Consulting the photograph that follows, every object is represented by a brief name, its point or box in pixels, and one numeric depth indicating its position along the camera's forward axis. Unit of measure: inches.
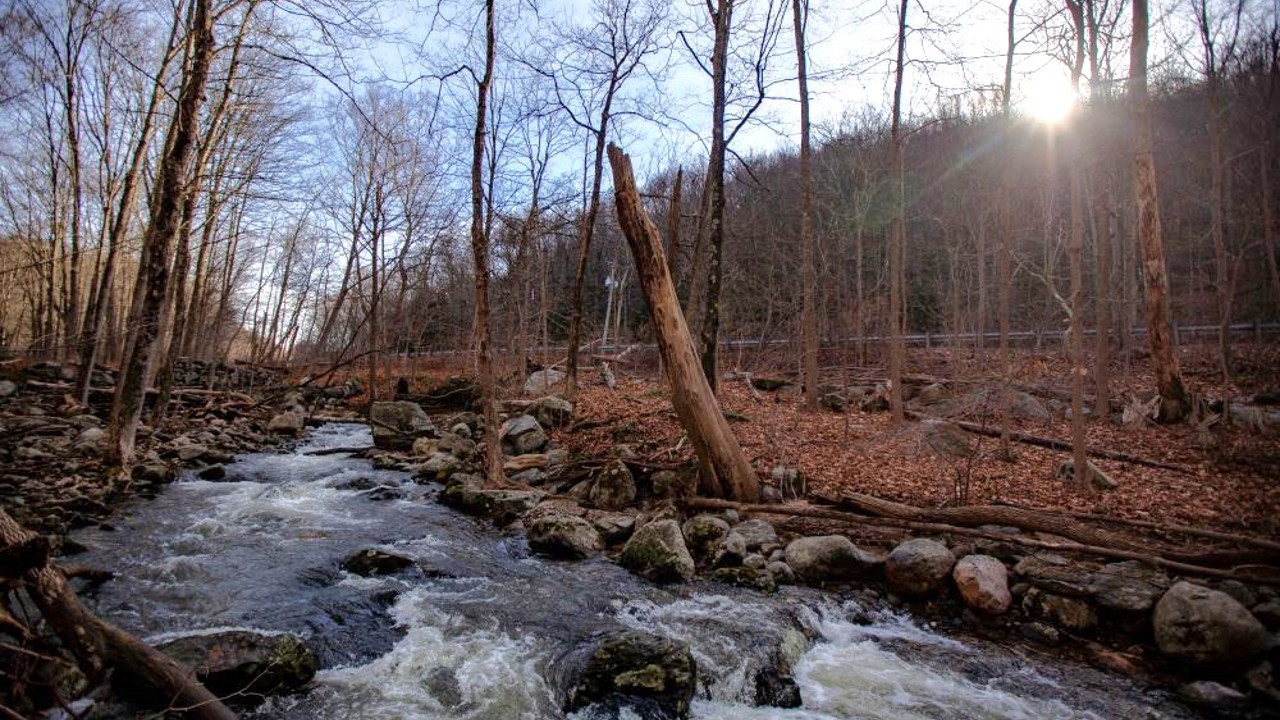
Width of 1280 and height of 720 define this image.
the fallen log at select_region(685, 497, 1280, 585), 191.9
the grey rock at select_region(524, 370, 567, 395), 719.1
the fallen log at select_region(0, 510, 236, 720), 115.0
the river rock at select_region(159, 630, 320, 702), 156.0
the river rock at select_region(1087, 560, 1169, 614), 194.1
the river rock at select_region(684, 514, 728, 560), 278.4
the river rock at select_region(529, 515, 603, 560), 287.0
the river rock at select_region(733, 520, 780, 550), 275.1
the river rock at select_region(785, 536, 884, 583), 247.0
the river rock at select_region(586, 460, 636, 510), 351.6
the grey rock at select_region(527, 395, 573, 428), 528.4
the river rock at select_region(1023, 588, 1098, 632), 199.8
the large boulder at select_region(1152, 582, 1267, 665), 170.2
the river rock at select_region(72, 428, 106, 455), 372.8
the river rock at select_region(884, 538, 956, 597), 229.0
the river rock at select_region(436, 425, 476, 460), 499.5
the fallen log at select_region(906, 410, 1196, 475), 328.8
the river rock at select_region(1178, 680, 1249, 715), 160.1
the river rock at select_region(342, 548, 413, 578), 254.2
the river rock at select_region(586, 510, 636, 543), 304.0
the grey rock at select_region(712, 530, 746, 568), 262.1
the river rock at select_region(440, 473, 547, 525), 346.9
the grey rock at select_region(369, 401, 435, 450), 552.1
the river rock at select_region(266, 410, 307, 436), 607.5
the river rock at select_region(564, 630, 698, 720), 161.8
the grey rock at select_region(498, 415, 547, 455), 475.8
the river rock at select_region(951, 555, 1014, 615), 213.3
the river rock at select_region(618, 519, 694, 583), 254.8
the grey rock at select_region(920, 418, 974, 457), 370.0
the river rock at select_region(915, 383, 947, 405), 598.2
